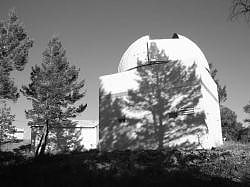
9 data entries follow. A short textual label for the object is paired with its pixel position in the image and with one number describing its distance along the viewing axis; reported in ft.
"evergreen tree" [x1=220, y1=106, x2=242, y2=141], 101.38
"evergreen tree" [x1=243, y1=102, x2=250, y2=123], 114.94
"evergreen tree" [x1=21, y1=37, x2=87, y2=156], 67.10
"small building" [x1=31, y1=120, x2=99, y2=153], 81.76
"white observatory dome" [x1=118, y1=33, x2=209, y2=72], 55.06
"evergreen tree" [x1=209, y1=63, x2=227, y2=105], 101.14
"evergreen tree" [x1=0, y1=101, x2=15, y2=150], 60.54
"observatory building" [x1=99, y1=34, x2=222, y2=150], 47.93
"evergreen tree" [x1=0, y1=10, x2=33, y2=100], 59.26
